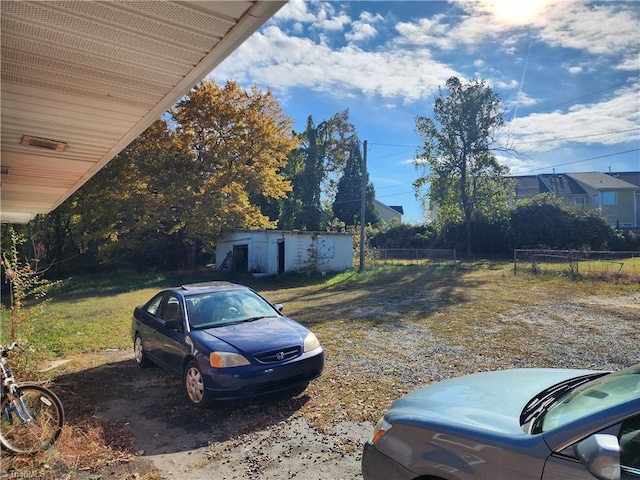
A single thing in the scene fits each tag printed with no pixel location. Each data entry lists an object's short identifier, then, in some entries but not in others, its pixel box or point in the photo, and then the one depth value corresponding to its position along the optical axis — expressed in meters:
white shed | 23.02
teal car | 1.86
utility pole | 22.59
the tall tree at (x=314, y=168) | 37.97
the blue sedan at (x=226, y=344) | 4.80
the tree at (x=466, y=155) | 29.45
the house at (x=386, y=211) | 60.80
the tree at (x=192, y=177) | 23.70
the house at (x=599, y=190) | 38.00
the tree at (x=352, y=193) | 44.00
